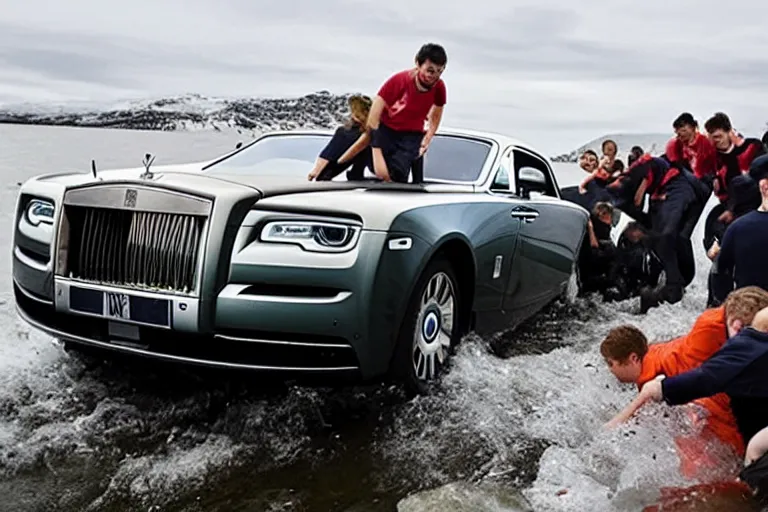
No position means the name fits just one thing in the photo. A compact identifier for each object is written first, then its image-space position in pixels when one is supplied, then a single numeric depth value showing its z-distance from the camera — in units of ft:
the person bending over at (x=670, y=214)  26.53
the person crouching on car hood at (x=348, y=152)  17.71
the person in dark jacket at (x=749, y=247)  15.02
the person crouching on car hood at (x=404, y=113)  17.62
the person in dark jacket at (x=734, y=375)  10.66
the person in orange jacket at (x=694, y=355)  11.78
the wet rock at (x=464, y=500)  10.55
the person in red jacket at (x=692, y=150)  27.35
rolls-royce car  12.09
